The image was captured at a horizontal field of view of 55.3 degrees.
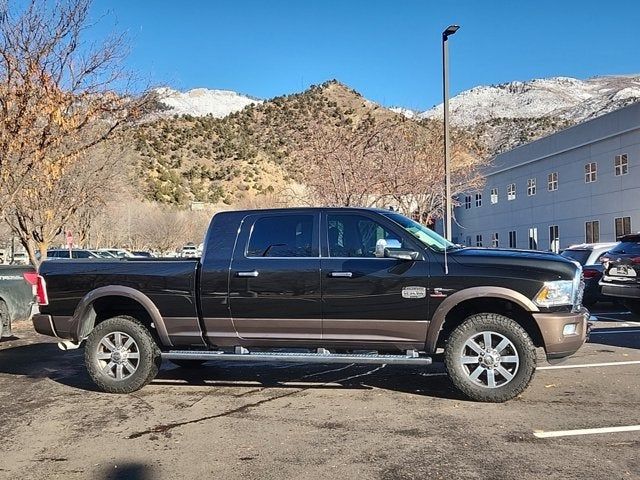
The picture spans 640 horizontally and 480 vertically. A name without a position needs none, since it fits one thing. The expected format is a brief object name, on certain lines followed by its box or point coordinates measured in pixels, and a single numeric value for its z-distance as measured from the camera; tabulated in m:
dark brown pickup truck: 6.23
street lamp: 17.31
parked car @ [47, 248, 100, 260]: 27.11
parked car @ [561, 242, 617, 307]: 13.55
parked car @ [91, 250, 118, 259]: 29.03
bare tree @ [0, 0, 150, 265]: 12.18
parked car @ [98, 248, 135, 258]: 31.41
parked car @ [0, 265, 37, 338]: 10.68
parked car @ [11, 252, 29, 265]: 41.62
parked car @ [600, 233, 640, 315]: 11.09
